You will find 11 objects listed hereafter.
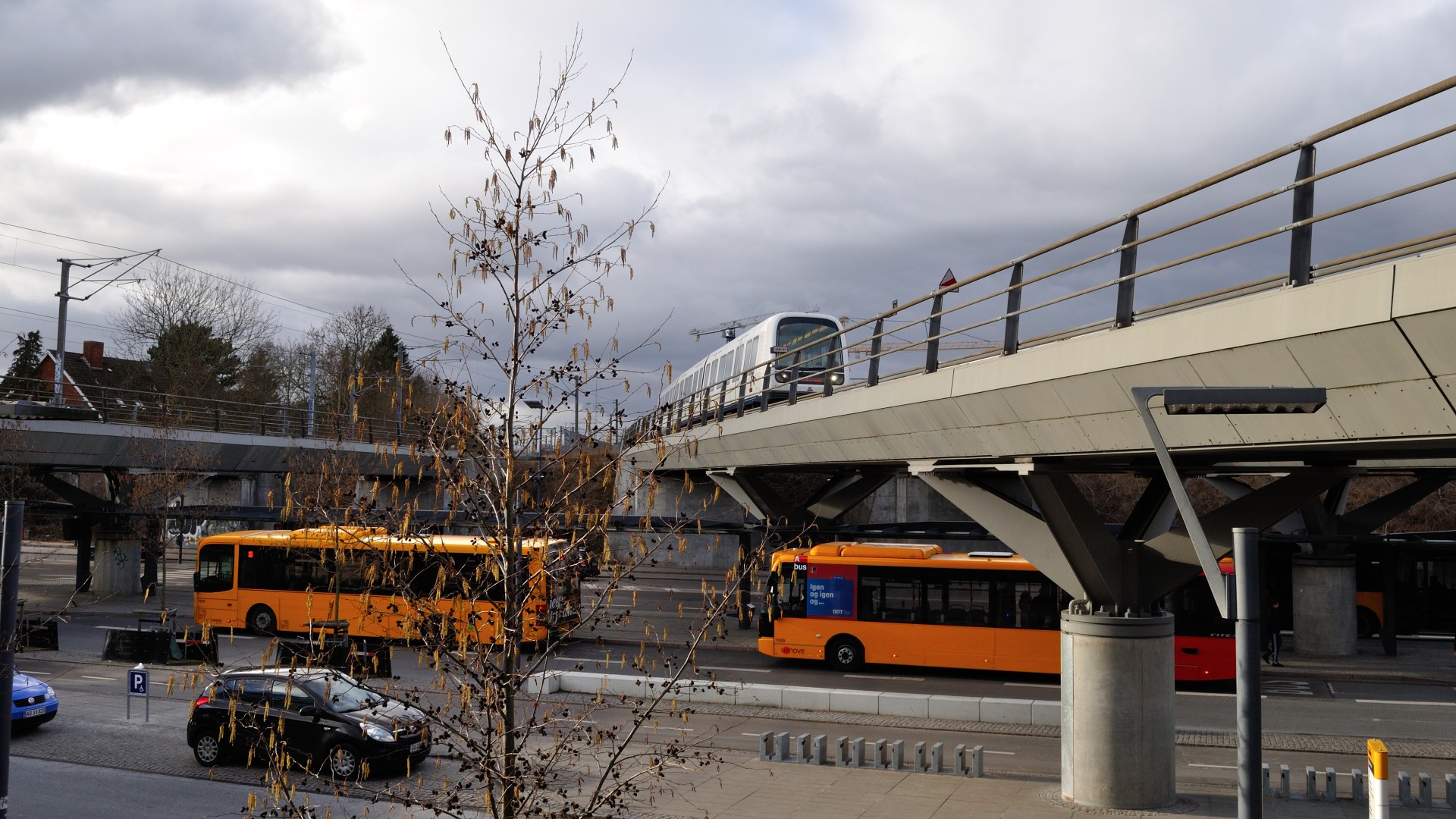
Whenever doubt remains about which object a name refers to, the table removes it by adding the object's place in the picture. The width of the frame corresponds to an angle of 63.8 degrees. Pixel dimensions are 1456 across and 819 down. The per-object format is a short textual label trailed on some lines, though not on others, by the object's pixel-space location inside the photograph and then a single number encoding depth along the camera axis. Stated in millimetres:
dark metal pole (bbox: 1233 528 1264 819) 6641
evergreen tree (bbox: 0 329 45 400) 78125
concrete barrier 20219
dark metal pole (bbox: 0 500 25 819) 10773
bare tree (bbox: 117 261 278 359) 60094
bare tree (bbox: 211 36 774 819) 6449
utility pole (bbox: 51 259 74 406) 35781
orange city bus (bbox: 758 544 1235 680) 24656
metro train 29969
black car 15531
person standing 27844
